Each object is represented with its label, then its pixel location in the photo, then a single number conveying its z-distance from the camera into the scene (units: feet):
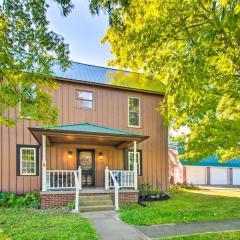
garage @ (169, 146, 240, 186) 86.12
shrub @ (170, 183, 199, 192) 64.45
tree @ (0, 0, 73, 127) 19.04
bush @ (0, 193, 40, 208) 36.37
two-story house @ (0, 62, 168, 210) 39.09
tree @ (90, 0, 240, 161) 19.96
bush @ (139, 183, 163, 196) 46.17
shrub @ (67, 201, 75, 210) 34.66
